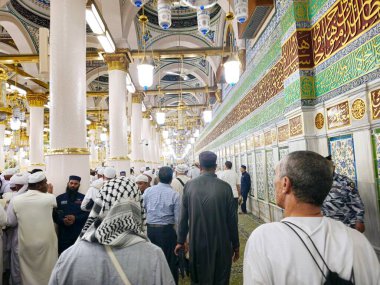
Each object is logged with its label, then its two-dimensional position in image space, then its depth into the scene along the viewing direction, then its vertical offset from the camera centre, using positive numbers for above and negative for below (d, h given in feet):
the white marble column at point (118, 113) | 19.92 +3.65
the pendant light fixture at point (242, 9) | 10.91 +5.85
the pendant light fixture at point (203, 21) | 12.68 +6.32
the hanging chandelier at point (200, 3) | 8.36 +4.76
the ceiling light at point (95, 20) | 11.91 +6.50
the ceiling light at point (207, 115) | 31.60 +5.09
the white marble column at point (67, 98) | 10.74 +2.70
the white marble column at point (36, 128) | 28.63 +4.09
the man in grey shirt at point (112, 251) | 3.16 -1.04
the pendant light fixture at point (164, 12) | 11.58 +6.28
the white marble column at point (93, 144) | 57.26 +4.52
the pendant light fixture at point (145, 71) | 14.92 +4.91
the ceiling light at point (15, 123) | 28.25 +4.58
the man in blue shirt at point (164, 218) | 8.60 -1.76
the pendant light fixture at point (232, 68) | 14.57 +4.80
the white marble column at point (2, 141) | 35.40 +3.70
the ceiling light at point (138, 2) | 10.18 +5.91
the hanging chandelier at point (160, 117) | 29.79 +4.81
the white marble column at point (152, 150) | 43.67 +2.04
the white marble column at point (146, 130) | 42.34 +5.11
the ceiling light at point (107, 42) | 14.02 +6.34
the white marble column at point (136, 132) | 30.50 +3.48
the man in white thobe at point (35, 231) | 7.78 -1.81
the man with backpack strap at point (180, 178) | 11.53 -0.77
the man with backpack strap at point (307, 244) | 2.43 -0.82
